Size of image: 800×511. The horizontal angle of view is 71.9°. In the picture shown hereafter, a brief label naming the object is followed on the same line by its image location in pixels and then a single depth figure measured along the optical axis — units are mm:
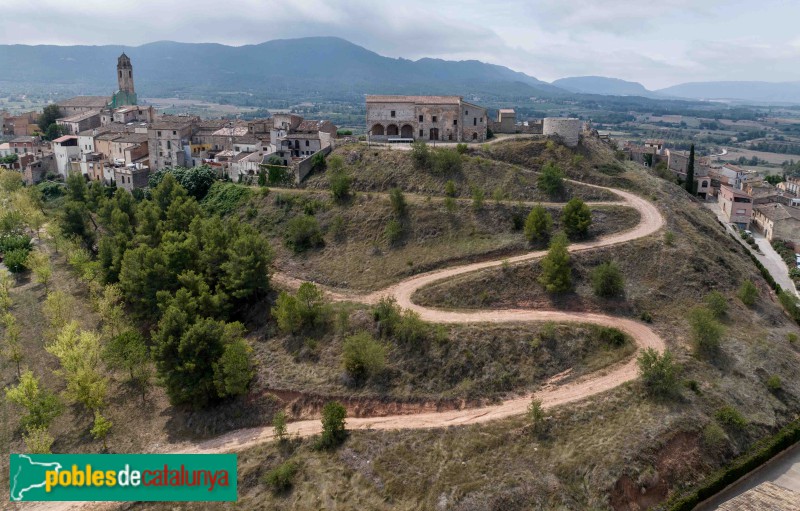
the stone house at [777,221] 78750
